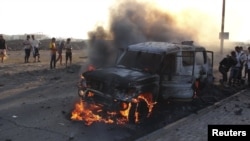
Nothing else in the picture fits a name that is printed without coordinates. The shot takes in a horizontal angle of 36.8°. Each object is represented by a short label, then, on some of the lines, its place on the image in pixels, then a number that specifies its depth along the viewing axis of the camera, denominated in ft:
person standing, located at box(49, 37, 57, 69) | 65.41
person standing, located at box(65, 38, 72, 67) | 69.10
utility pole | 93.84
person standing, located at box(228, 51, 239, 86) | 54.65
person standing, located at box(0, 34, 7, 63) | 70.74
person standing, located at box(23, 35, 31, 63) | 73.00
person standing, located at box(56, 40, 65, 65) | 71.45
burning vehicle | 30.48
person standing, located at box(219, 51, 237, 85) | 54.29
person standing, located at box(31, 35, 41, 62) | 76.32
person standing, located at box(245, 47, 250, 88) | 54.73
